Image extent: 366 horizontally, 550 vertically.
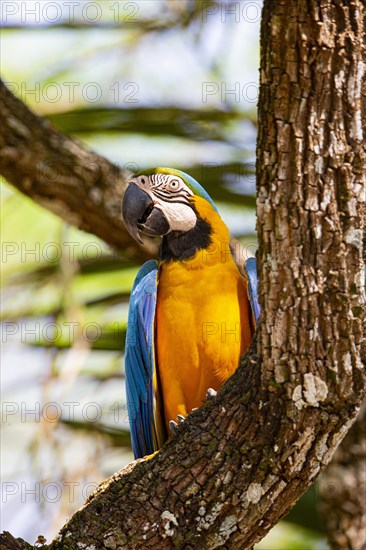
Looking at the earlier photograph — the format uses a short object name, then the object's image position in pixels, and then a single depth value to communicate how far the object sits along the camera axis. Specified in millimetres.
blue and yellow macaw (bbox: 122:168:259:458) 8383
